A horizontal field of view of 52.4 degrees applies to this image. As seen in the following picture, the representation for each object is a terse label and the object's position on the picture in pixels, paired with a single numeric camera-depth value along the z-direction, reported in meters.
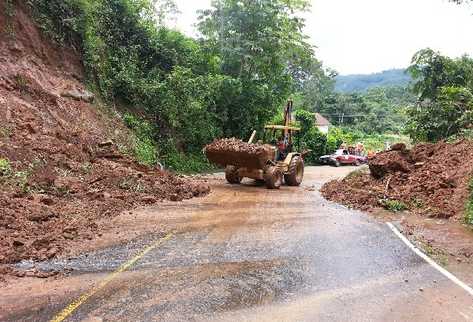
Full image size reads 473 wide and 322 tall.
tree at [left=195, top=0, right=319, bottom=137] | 30.61
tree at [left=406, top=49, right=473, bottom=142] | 23.53
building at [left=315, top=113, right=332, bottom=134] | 75.59
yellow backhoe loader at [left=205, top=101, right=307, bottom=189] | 17.80
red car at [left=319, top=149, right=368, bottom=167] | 39.56
